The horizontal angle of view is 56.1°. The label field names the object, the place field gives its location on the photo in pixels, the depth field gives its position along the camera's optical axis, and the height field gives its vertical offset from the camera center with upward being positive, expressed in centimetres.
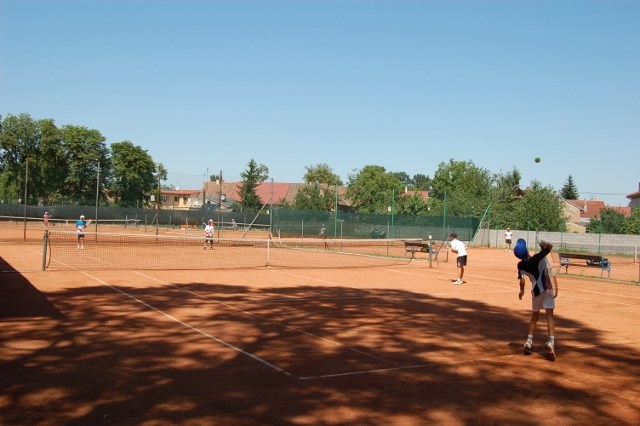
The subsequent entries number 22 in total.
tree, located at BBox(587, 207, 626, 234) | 4991 +54
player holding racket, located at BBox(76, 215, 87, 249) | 2737 -75
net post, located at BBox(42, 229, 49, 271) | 1723 -98
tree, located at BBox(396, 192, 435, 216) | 5916 +173
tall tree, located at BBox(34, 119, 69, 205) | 7169 +623
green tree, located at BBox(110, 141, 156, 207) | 7406 +543
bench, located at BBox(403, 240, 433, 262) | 2700 -99
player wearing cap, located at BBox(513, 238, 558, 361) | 867 -80
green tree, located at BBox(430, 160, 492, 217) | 5306 +494
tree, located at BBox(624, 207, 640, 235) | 4850 +56
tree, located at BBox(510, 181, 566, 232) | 5025 +134
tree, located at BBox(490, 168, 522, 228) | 5131 +253
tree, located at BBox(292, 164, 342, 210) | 5966 +214
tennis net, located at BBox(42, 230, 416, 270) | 2178 -172
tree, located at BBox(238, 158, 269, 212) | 7476 +447
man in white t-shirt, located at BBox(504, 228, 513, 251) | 4288 -87
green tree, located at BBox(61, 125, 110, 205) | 7262 +718
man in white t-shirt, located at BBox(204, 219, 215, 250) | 3162 -79
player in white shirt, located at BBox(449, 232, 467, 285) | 1855 -89
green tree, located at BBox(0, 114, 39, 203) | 7812 +888
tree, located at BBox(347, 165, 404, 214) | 6300 +440
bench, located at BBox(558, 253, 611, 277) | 2334 -124
